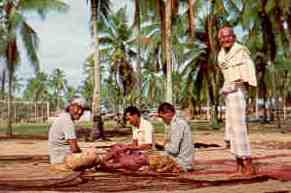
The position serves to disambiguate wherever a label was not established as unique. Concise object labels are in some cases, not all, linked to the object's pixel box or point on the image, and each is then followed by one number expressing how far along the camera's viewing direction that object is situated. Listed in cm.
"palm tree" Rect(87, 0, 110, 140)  2123
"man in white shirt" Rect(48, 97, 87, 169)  805
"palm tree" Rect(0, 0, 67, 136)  2365
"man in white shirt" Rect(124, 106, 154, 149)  843
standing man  717
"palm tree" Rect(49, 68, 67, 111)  8506
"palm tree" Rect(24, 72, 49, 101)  8137
